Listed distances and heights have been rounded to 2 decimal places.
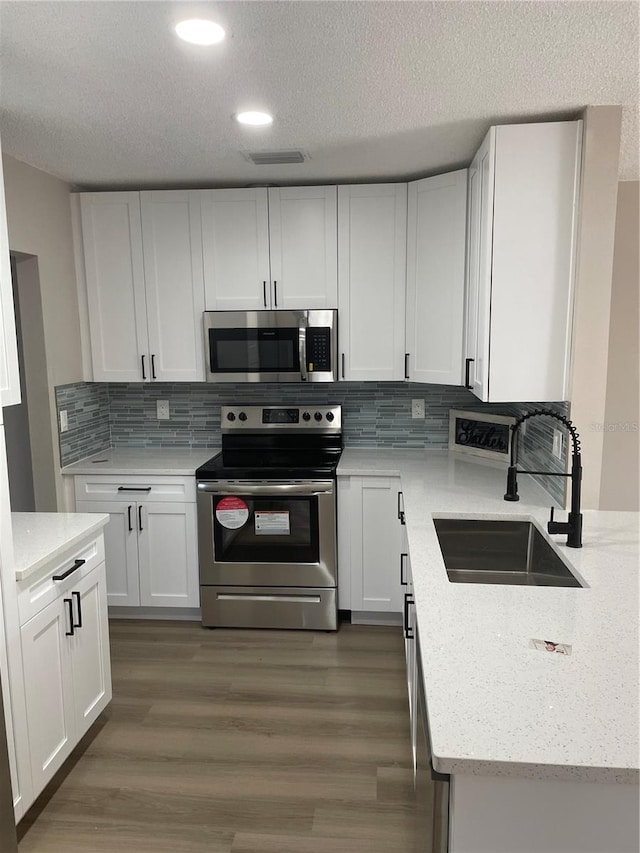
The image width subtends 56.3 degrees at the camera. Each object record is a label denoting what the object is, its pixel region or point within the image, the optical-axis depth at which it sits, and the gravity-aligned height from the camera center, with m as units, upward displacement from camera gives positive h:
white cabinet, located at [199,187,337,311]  3.21 +0.52
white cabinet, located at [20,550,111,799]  1.90 -1.11
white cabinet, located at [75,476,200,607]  3.26 -1.02
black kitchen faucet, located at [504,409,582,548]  1.89 -0.55
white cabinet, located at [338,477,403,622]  3.15 -1.07
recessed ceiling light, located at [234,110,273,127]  2.18 +0.83
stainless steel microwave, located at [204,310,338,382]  3.25 +0.00
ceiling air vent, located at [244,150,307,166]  2.68 +0.85
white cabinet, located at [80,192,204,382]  3.27 +0.34
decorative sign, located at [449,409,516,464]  3.27 -0.51
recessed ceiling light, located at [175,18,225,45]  1.53 +0.81
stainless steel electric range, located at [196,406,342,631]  3.13 -1.05
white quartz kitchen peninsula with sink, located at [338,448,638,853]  0.98 -0.66
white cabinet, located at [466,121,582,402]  2.25 +0.33
